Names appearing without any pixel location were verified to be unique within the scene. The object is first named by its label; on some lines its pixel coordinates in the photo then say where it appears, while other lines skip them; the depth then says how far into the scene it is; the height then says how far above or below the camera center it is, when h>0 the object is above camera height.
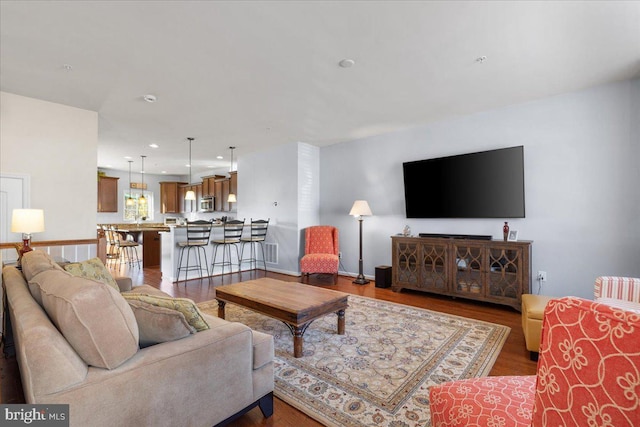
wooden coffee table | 2.49 -0.80
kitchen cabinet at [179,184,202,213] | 9.48 +0.39
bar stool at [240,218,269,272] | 6.18 -0.53
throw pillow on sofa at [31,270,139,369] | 1.16 -0.42
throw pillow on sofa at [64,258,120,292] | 2.27 -0.44
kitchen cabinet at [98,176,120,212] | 8.81 +0.56
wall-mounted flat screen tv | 3.99 +0.38
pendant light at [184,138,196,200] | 6.95 +0.40
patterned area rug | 1.84 -1.18
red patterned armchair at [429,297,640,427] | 0.59 -0.33
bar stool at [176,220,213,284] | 5.30 -0.53
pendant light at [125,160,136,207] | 9.34 +0.37
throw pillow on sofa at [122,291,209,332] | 1.50 -0.47
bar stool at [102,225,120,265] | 6.52 -0.61
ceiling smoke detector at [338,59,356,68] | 2.86 +1.43
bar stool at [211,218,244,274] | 5.77 -0.53
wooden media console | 3.68 -0.75
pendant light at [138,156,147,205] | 9.96 +0.75
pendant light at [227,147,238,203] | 7.23 +0.34
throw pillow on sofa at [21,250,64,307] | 1.60 -0.33
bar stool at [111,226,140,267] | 6.38 -1.02
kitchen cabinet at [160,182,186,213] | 10.16 +0.54
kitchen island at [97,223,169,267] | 6.79 -0.68
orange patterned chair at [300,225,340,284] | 5.33 -0.72
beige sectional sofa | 1.08 -0.62
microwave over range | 8.80 +0.25
